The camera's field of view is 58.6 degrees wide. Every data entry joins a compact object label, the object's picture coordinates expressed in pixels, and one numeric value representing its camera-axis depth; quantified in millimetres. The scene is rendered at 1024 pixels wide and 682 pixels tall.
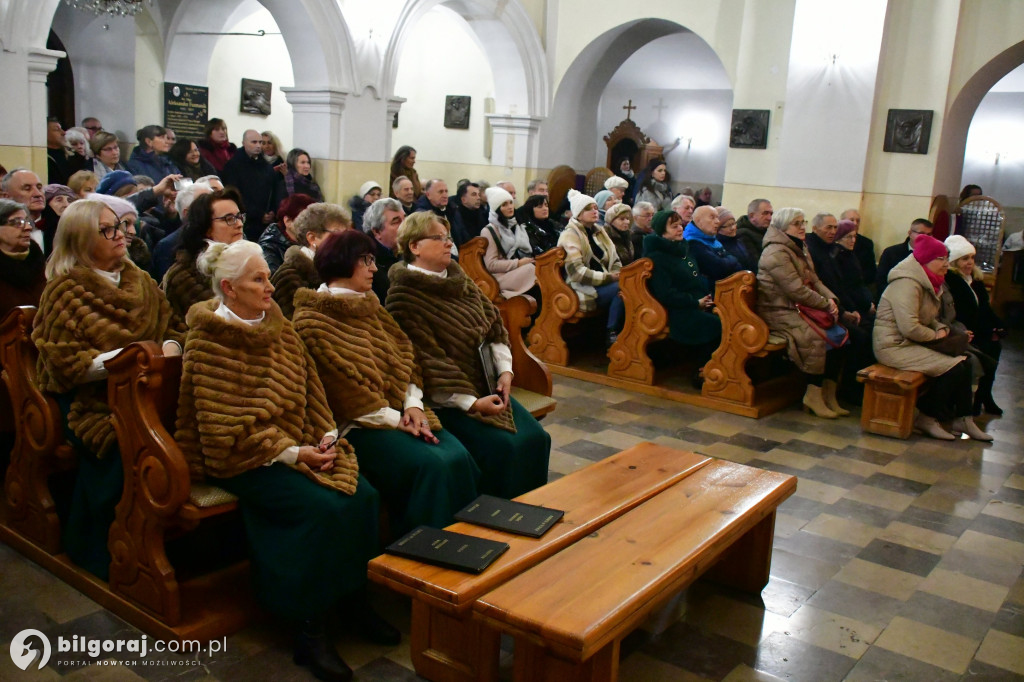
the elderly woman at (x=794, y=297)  6012
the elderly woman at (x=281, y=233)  4523
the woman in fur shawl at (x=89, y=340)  3041
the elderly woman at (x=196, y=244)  3625
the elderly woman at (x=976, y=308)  6199
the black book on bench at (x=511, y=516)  2711
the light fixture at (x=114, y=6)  8109
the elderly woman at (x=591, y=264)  6773
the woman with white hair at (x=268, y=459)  2768
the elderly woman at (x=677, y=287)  6309
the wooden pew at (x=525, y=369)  4254
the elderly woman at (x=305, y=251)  3828
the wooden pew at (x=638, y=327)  6359
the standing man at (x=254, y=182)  8516
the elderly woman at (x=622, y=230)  7105
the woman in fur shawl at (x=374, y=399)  3145
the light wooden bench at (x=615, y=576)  2227
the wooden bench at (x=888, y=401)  5664
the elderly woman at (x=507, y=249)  6914
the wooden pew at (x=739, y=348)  6031
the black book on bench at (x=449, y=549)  2451
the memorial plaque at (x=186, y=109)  11500
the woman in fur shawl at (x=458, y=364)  3598
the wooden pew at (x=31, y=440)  3223
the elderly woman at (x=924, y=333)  5621
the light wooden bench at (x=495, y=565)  2385
